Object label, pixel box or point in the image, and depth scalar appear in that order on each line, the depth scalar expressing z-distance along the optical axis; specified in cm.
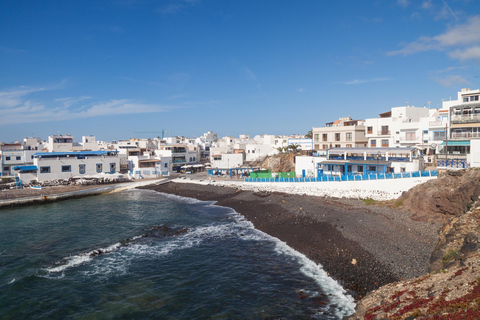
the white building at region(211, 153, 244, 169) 7925
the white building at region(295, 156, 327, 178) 5184
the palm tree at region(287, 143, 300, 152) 7356
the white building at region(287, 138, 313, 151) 7312
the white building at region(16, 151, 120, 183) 6209
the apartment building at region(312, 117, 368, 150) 5962
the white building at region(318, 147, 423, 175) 3919
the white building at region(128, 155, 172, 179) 7594
